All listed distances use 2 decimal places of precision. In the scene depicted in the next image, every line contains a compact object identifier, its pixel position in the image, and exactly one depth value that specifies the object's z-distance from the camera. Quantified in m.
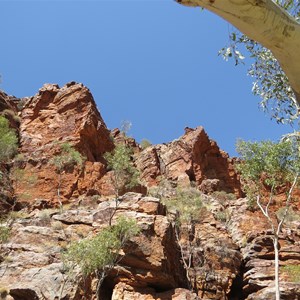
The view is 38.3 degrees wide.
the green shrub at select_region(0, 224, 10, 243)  23.41
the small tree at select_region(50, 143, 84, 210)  40.50
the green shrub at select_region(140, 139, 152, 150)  68.19
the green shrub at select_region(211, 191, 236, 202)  47.73
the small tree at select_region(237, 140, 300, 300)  25.22
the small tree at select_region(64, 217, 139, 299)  21.39
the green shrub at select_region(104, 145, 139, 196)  33.09
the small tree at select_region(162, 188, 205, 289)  30.44
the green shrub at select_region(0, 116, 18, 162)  26.92
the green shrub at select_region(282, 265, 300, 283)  26.77
